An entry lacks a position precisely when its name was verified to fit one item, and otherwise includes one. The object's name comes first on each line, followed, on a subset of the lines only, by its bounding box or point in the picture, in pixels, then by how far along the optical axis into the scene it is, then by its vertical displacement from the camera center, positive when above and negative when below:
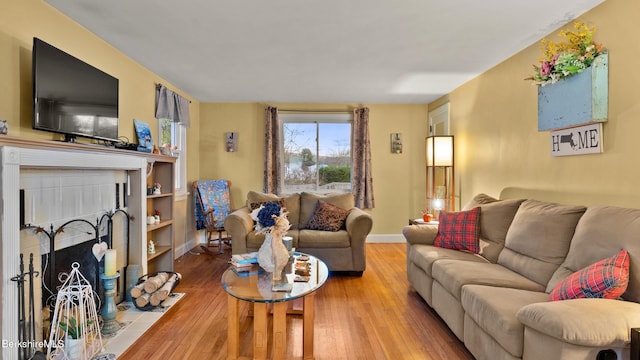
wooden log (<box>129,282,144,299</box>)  2.86 -0.99
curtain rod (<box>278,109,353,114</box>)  5.52 +1.12
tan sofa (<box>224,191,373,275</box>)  3.75 -0.74
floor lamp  4.61 +0.18
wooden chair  4.80 -0.44
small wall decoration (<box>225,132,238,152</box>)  5.52 +0.61
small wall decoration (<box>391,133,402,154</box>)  5.61 +0.58
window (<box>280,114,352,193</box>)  5.59 +0.44
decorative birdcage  2.00 -1.00
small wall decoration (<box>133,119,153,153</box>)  3.54 +0.49
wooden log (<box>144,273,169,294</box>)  2.93 -0.96
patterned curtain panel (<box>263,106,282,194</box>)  5.39 +0.43
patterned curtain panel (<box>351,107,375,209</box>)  5.46 +0.27
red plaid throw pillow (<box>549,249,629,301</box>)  1.62 -0.54
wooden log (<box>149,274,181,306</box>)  2.89 -1.04
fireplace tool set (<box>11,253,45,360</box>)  1.87 -0.85
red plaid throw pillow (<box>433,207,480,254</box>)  3.02 -0.52
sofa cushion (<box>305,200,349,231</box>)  4.10 -0.52
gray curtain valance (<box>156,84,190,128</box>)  4.06 +0.95
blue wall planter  2.23 +0.56
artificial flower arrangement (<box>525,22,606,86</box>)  2.27 +0.87
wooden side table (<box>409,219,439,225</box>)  3.85 -0.56
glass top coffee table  2.00 -0.82
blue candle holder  2.46 -0.99
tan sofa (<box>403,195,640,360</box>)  1.42 -0.67
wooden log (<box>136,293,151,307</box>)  2.84 -1.07
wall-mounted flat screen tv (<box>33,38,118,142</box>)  2.15 +0.61
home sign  2.32 +0.27
